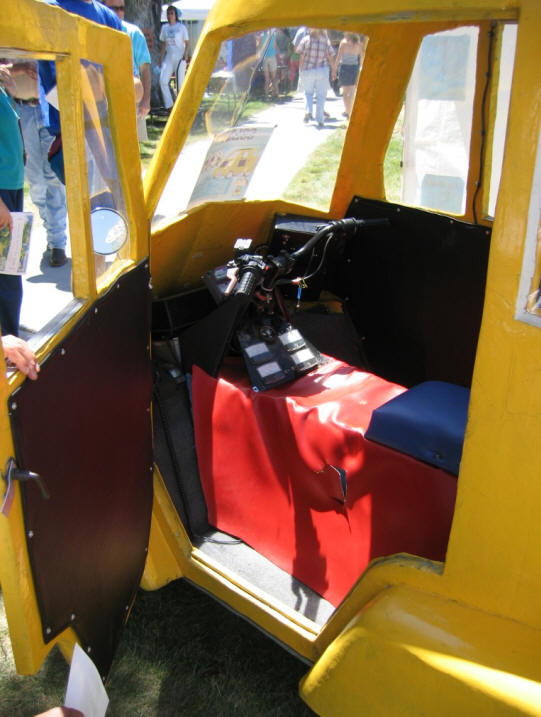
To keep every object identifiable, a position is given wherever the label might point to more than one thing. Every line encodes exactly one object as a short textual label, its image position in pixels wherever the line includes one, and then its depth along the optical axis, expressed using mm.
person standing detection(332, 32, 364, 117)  2707
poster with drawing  2568
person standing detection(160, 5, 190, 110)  11523
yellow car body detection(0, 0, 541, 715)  1258
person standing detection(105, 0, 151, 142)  5996
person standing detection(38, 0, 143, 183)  3504
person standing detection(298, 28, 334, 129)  2564
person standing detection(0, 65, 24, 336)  3195
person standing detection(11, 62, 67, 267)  5305
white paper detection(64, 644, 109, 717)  1496
